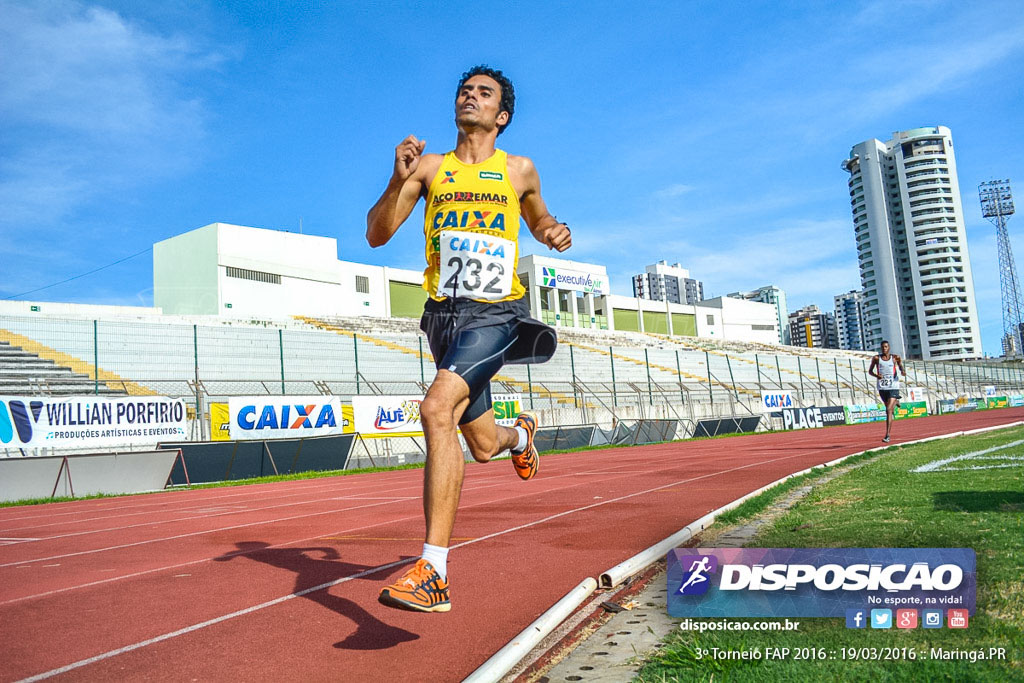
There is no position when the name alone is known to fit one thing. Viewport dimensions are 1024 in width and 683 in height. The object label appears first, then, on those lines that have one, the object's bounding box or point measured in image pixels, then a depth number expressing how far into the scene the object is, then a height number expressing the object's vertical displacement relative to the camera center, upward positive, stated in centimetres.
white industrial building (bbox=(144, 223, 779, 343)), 4272 +972
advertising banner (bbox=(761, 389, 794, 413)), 3353 -4
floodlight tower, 8994 +2143
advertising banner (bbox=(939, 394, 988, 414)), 4250 -102
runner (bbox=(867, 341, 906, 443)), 1350 +33
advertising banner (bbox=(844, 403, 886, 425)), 3461 -92
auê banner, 1941 +28
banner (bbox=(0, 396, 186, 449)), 1385 +50
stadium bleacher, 2130 +219
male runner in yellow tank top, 303 +70
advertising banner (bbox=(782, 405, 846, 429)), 3211 -89
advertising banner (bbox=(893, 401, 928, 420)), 3772 -102
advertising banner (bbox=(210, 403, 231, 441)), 1683 +35
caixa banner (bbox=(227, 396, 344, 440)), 1727 +39
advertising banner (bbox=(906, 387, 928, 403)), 4209 -24
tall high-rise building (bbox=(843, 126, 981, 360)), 11638 +2278
